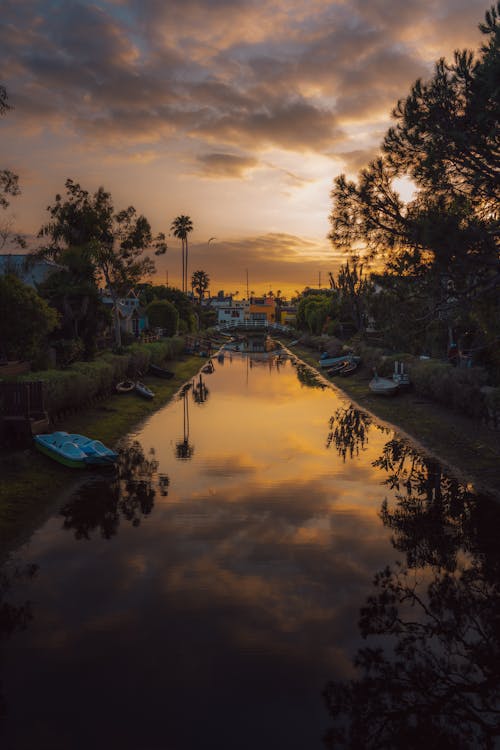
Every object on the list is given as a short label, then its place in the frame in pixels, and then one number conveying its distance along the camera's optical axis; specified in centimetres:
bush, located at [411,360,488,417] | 2677
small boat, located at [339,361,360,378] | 4969
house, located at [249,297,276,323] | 19150
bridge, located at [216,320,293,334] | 15295
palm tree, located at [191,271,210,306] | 16250
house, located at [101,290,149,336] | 6731
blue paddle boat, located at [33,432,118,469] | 1855
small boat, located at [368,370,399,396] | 3533
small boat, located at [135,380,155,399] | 3484
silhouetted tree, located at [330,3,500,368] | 1431
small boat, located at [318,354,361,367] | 5222
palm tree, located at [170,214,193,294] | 10196
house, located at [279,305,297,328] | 18812
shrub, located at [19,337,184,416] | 2409
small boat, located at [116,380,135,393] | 3478
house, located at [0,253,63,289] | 5557
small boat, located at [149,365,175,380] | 4600
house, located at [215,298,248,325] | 16782
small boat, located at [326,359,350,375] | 5094
